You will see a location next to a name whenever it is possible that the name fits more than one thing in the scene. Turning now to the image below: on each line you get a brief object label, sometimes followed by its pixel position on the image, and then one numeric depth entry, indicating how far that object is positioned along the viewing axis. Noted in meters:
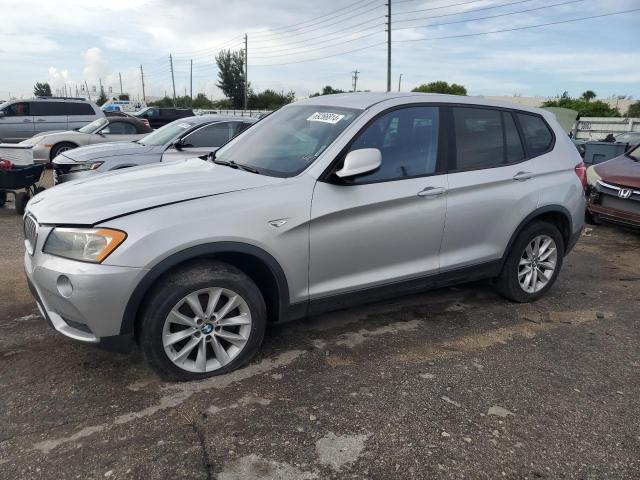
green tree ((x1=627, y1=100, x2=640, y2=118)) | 36.28
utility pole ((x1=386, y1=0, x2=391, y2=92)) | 35.05
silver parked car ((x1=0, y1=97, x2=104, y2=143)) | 15.39
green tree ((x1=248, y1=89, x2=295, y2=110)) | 62.57
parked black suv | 24.47
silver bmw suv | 2.81
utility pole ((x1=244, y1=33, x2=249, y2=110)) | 56.06
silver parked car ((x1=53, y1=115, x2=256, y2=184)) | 7.74
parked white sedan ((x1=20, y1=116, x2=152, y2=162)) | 11.94
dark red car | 6.70
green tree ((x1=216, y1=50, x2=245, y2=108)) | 62.89
